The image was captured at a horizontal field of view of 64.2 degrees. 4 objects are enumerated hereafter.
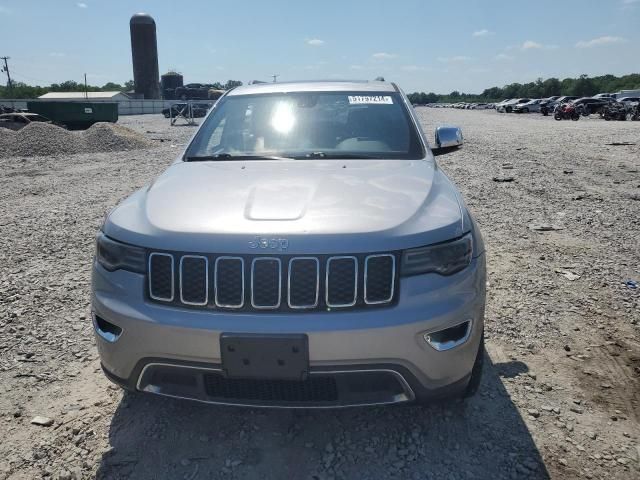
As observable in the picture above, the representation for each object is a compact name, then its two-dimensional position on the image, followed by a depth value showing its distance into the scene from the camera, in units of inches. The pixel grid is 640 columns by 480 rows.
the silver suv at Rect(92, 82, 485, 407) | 83.1
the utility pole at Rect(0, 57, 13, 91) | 3331.9
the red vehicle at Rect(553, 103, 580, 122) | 1358.3
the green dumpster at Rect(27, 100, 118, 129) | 1081.4
